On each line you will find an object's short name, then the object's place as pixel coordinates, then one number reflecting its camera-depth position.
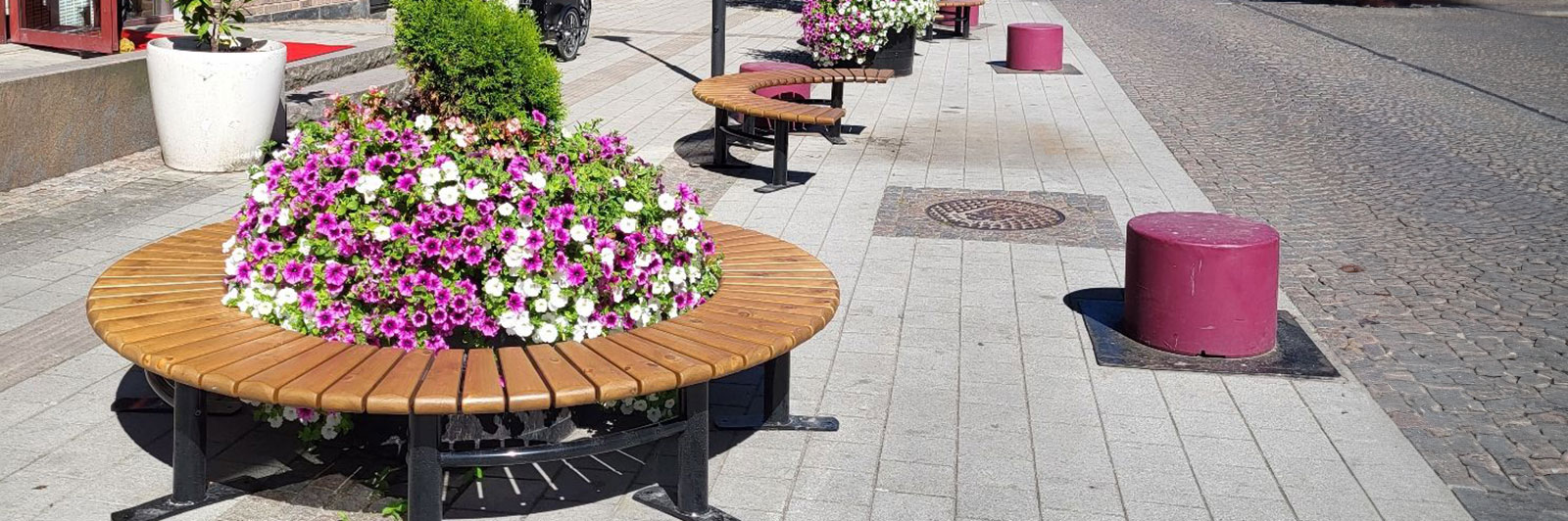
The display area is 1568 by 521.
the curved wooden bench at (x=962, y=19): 20.09
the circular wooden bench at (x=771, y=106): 9.04
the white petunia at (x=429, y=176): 4.17
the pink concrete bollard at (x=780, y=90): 10.80
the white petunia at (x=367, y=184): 4.20
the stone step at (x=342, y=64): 11.28
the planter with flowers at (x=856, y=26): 14.46
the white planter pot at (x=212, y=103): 8.88
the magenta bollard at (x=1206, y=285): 5.79
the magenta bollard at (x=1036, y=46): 15.76
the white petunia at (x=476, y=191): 4.18
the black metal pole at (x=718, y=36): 12.54
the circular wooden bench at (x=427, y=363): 3.72
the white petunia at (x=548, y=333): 4.20
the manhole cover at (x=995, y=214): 8.41
